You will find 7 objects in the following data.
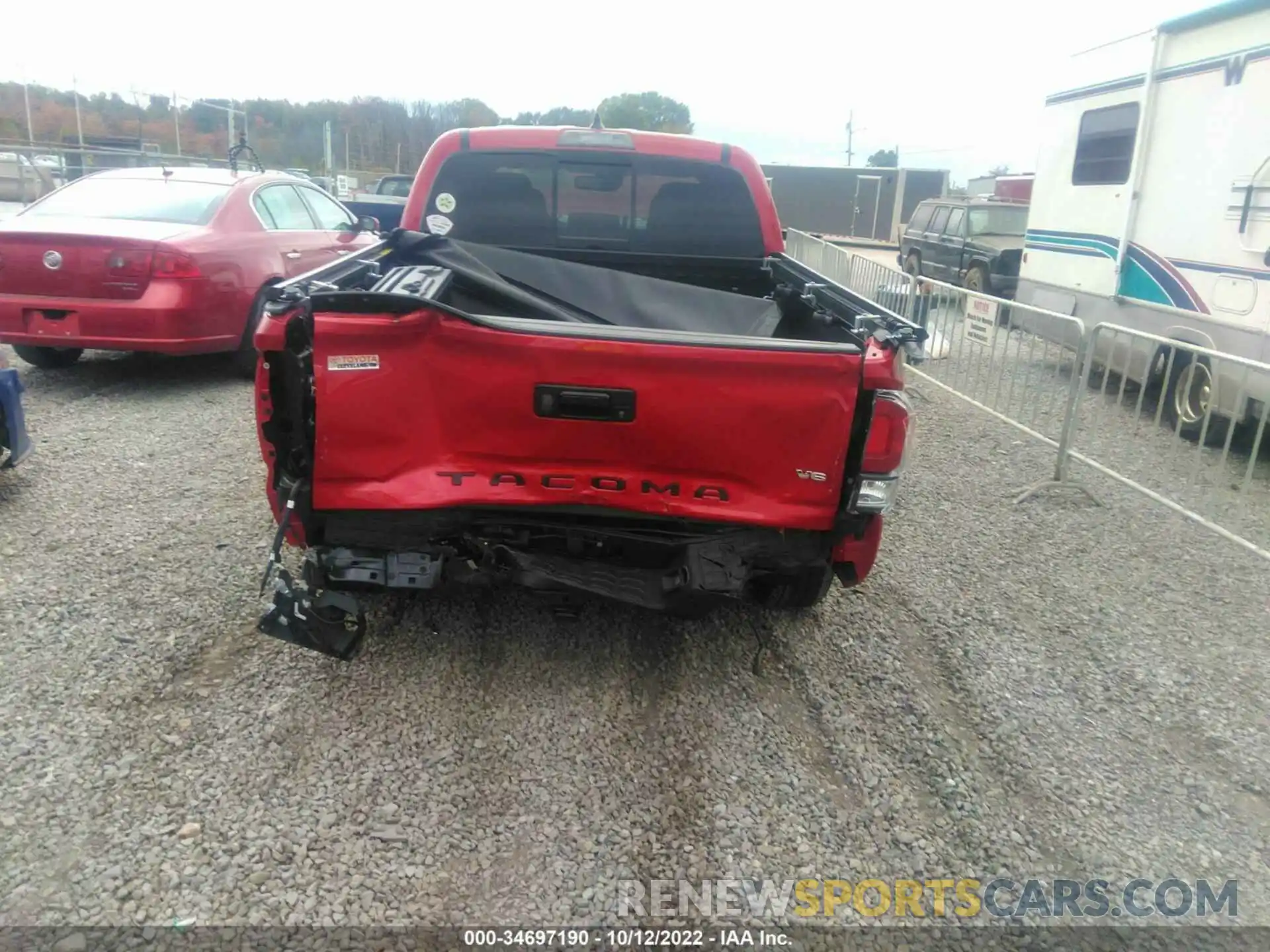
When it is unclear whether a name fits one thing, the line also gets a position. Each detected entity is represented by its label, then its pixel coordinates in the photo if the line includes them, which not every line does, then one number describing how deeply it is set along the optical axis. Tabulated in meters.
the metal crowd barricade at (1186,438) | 5.31
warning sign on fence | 7.15
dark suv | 15.27
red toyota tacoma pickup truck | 3.01
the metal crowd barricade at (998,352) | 6.92
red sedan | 6.57
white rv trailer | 6.79
